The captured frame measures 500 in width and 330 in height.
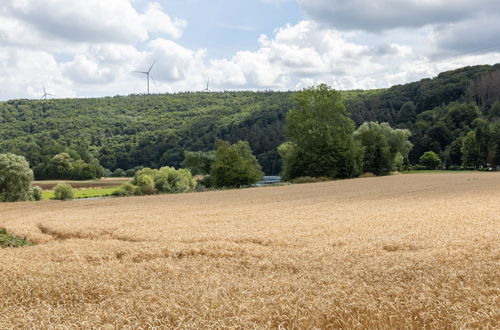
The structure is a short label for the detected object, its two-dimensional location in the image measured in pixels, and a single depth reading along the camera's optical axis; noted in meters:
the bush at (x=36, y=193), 63.33
